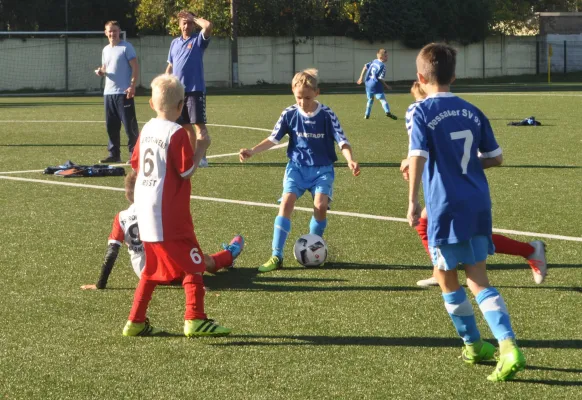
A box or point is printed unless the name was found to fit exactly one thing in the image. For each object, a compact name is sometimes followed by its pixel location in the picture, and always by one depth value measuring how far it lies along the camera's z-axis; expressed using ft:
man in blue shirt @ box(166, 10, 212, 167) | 71.00
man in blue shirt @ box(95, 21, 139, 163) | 77.57
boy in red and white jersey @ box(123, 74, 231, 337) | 29.10
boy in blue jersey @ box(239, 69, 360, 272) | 40.54
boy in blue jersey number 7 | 25.31
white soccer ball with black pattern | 39.59
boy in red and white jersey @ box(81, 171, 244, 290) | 34.73
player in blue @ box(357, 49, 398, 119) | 125.94
